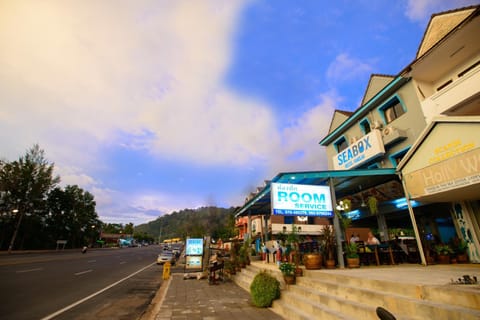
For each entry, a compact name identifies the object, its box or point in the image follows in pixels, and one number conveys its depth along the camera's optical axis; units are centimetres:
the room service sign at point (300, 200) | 937
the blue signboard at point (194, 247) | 1750
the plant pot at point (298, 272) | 777
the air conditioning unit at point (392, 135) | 1271
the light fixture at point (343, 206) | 1186
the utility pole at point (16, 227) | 3263
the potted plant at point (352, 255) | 860
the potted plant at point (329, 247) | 845
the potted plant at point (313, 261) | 816
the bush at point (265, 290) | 719
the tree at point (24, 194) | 3669
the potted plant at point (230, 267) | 1405
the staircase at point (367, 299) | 352
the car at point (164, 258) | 2322
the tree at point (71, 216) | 4809
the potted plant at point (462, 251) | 916
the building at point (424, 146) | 838
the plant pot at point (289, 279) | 758
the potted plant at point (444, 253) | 909
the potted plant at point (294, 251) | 782
